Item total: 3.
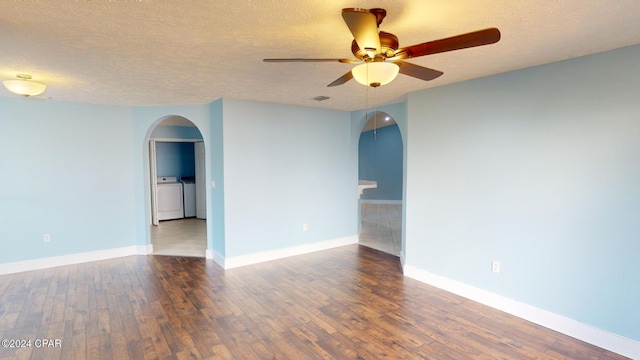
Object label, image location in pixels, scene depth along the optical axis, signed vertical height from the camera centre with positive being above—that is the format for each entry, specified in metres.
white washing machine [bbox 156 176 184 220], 7.50 -0.69
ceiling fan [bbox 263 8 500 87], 1.50 +0.62
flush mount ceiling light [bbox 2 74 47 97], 2.90 +0.76
